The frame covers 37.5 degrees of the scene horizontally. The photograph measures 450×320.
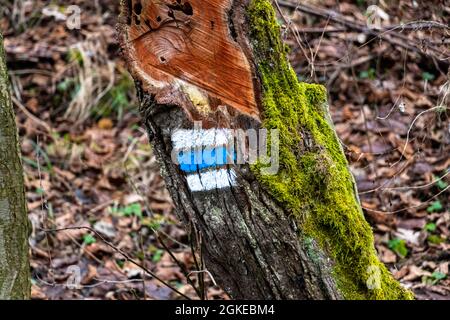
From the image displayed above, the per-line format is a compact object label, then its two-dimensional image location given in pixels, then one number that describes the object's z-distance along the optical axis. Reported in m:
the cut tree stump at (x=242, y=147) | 2.62
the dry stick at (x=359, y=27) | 5.46
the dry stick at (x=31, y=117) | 6.46
